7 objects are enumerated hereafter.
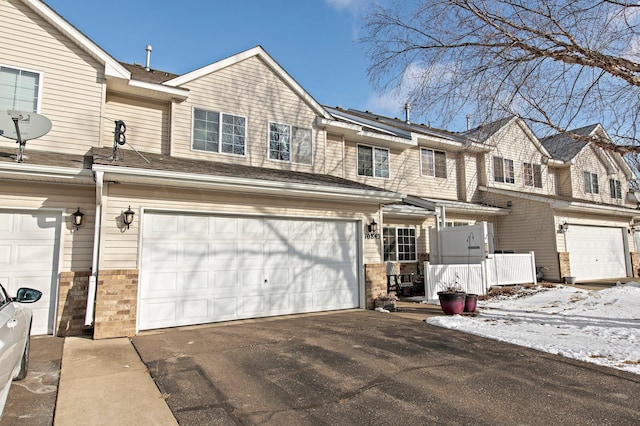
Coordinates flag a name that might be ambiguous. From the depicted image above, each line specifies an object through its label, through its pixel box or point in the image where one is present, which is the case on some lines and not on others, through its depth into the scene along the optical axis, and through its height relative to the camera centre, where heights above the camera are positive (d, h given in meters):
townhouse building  7.16 +1.41
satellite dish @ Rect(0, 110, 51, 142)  6.92 +2.49
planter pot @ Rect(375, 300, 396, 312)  9.91 -1.31
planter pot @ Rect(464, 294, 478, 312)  9.45 -1.22
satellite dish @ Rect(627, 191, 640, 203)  21.20 +3.18
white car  3.26 -0.78
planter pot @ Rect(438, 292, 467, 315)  9.13 -1.18
